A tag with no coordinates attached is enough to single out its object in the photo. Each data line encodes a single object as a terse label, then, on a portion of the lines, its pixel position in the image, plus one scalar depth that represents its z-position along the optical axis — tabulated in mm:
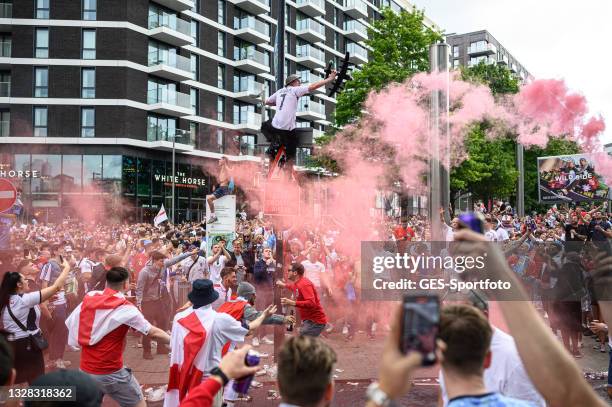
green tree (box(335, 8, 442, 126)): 25188
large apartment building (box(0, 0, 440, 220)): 32219
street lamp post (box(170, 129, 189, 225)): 35388
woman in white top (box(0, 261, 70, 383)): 5668
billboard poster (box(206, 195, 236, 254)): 13148
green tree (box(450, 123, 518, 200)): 24547
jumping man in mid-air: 8352
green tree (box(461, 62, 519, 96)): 30542
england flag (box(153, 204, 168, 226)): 16328
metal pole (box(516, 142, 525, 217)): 20838
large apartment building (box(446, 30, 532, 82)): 77125
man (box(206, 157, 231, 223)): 12805
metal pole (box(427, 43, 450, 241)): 9523
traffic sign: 8453
